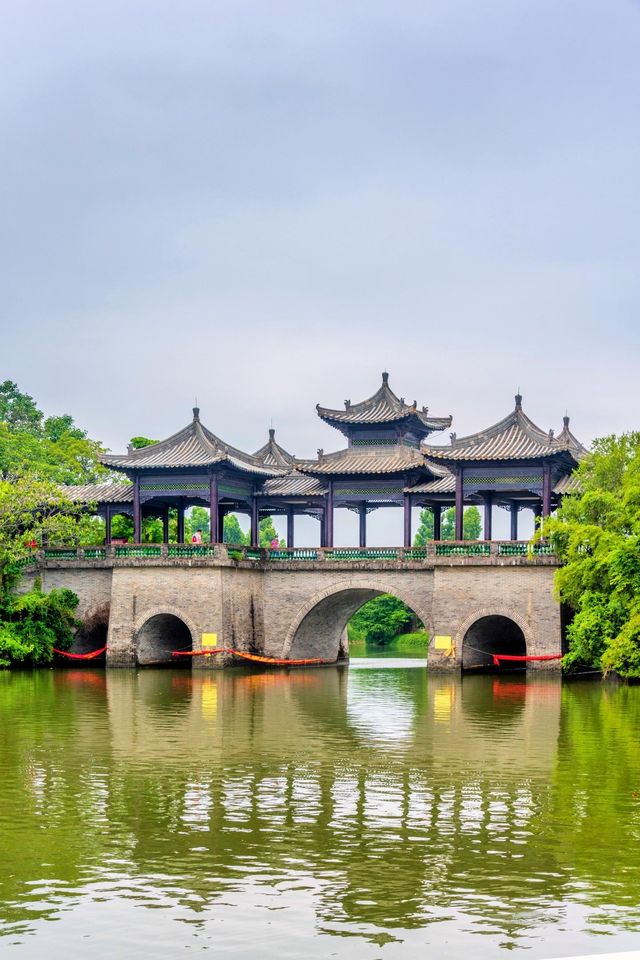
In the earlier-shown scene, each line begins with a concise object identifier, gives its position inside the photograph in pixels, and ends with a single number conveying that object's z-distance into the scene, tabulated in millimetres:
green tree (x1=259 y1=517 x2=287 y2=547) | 79812
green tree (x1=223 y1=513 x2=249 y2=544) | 84750
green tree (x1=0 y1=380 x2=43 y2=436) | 67375
